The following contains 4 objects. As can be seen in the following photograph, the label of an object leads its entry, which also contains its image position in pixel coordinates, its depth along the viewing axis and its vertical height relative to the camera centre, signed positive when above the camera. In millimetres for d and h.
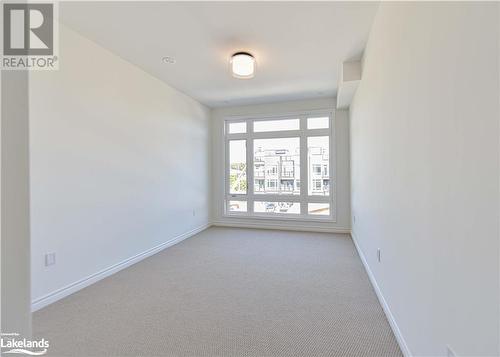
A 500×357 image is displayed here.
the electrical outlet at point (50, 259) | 2221 -734
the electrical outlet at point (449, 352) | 993 -741
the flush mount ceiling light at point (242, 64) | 2885 +1379
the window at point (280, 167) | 4969 +240
